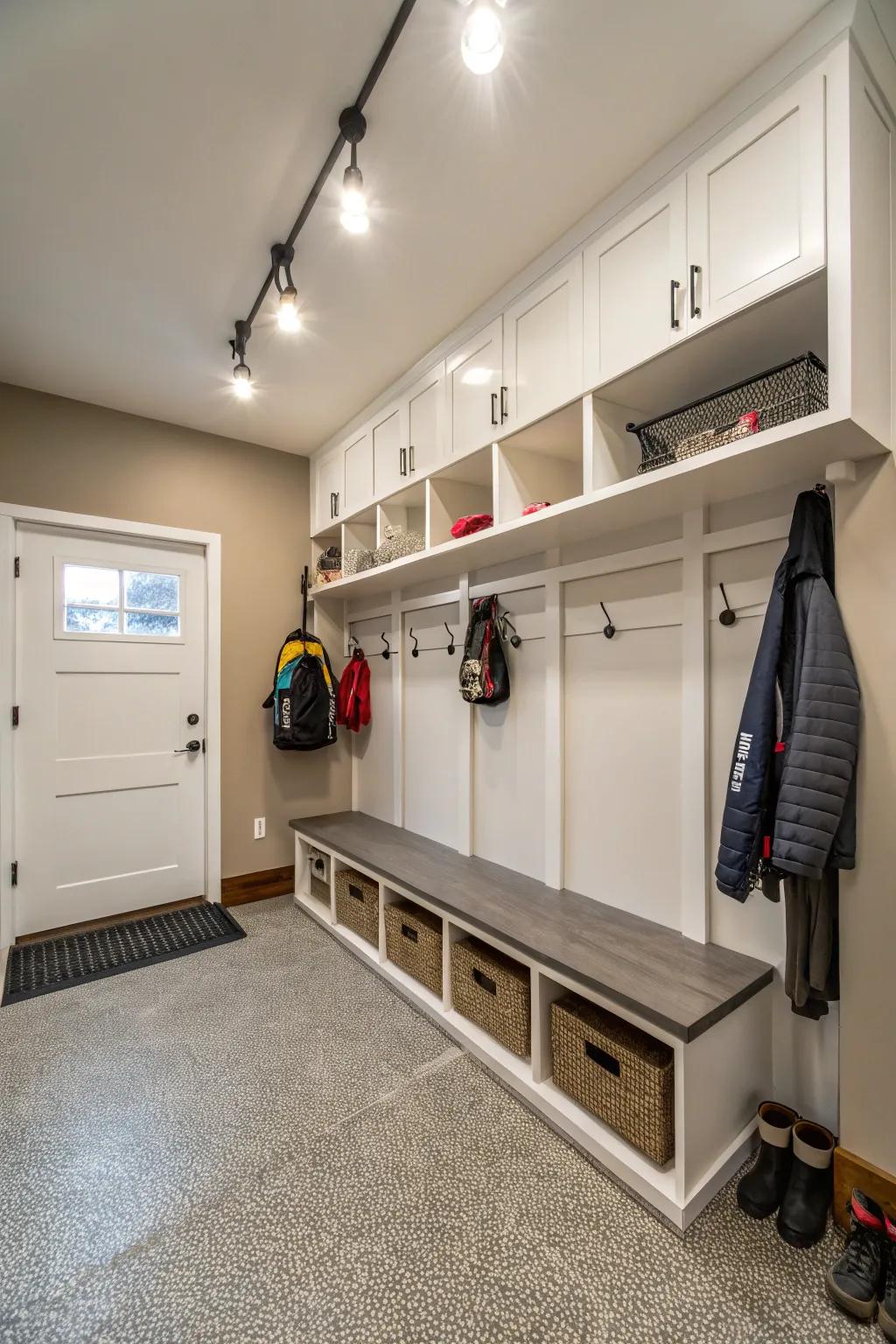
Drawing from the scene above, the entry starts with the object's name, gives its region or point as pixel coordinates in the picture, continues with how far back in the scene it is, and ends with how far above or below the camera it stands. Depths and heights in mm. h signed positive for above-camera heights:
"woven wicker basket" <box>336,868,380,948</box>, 2703 -1120
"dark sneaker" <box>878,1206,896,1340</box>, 1156 -1296
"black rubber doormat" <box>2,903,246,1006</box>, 2549 -1343
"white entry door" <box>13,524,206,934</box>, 2910 -268
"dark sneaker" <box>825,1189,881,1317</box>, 1200 -1294
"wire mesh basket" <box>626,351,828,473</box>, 1331 +689
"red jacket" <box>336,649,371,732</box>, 3490 -113
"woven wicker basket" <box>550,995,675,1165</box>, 1457 -1093
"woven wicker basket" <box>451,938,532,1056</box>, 1878 -1104
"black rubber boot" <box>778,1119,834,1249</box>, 1360 -1272
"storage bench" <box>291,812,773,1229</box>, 1440 -1015
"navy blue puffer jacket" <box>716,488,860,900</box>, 1365 -153
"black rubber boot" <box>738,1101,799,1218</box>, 1432 -1276
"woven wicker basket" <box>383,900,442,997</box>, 2283 -1106
